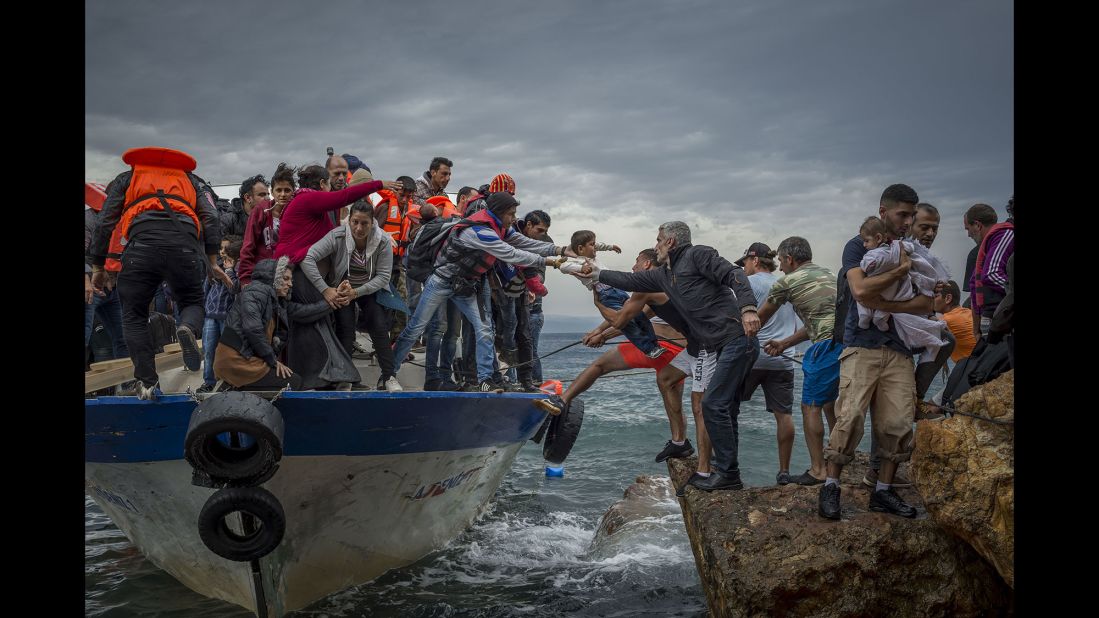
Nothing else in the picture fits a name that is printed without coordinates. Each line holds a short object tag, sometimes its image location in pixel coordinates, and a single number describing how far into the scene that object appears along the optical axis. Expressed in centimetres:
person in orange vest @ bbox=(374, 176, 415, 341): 810
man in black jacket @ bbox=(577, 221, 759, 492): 542
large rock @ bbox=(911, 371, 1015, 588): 398
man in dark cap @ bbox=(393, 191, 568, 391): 670
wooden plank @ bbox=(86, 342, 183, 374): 709
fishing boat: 440
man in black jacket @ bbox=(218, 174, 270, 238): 725
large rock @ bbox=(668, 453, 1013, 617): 435
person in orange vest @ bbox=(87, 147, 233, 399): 506
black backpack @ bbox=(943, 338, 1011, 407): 510
